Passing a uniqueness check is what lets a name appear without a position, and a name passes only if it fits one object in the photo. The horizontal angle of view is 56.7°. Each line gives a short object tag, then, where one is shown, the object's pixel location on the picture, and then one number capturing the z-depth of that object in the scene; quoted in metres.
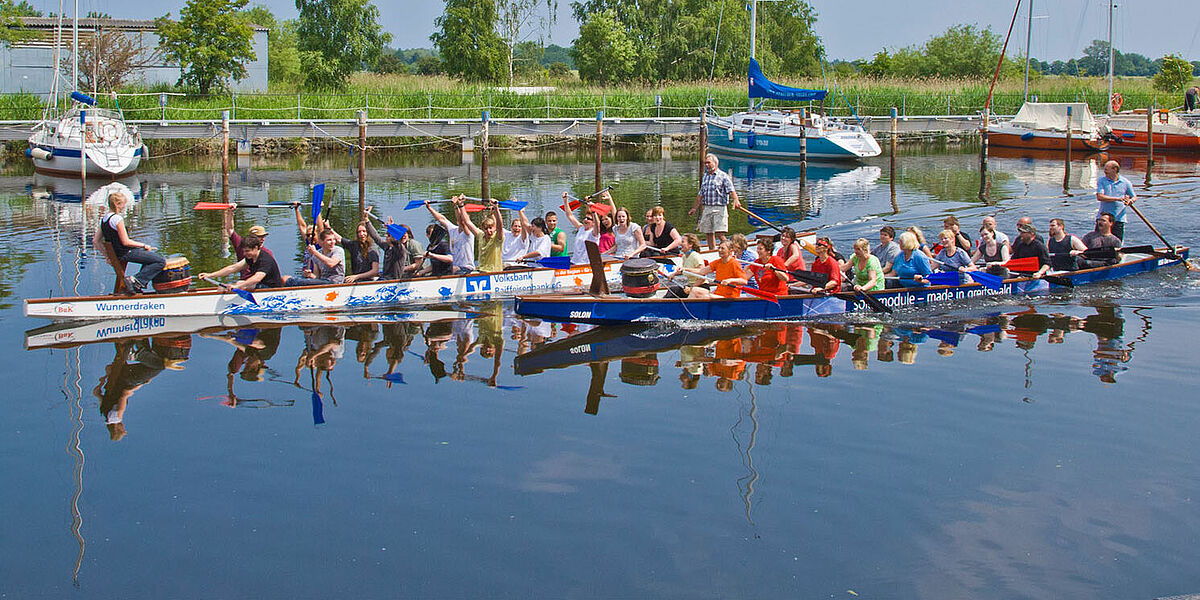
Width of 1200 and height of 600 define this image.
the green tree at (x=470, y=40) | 54.22
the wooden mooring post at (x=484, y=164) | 27.52
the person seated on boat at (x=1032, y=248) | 16.24
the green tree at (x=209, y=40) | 44.47
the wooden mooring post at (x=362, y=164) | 27.41
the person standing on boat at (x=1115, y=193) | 17.91
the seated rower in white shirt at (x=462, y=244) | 16.83
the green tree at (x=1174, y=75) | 59.44
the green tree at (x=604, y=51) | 60.06
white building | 49.19
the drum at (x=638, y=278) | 14.38
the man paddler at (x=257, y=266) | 15.08
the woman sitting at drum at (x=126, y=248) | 14.49
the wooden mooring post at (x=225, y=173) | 29.31
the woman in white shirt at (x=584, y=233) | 17.39
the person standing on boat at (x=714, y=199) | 19.41
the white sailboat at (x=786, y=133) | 41.12
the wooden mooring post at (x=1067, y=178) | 33.46
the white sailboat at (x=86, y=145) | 35.31
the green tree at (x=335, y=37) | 50.38
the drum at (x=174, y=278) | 14.94
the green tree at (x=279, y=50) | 78.06
